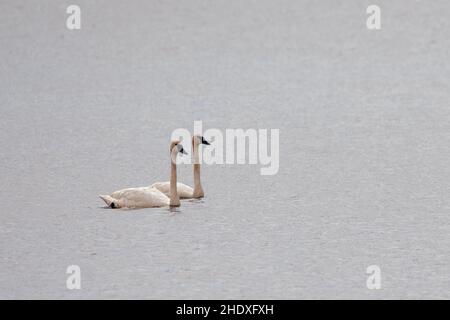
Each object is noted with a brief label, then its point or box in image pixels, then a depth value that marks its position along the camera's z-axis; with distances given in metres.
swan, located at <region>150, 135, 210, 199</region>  19.34
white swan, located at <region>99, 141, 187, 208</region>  18.59
